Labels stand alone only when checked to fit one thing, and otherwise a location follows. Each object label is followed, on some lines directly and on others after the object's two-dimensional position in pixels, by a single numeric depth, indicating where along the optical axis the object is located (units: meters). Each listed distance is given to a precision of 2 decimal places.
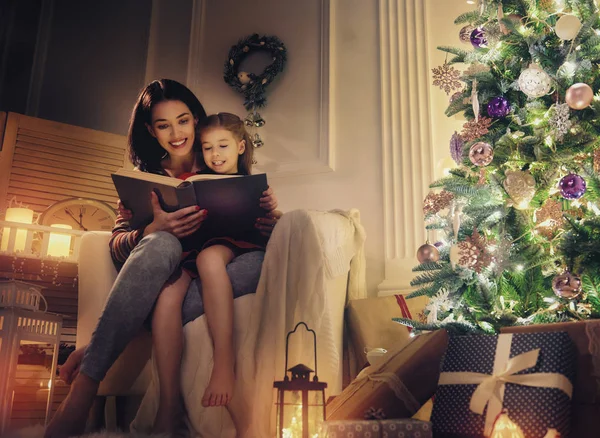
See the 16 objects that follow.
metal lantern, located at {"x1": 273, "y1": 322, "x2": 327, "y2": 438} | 1.02
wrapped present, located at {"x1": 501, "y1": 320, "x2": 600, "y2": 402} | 0.96
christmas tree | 1.17
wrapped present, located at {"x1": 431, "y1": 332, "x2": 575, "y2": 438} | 0.93
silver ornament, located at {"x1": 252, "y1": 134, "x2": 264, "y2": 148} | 2.69
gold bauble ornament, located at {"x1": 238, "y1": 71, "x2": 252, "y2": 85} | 2.79
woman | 1.25
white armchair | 1.39
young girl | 1.27
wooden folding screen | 2.76
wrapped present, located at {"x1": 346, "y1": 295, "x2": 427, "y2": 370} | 1.71
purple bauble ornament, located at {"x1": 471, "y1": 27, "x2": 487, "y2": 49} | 1.44
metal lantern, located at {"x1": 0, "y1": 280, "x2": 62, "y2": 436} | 1.46
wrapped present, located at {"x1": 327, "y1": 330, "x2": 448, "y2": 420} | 1.09
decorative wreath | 2.75
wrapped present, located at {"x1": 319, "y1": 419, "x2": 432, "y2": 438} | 0.97
